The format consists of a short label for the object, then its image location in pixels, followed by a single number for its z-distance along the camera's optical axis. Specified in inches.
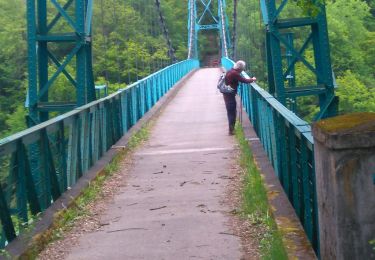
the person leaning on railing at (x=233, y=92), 576.4
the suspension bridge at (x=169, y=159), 190.5
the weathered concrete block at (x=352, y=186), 165.9
